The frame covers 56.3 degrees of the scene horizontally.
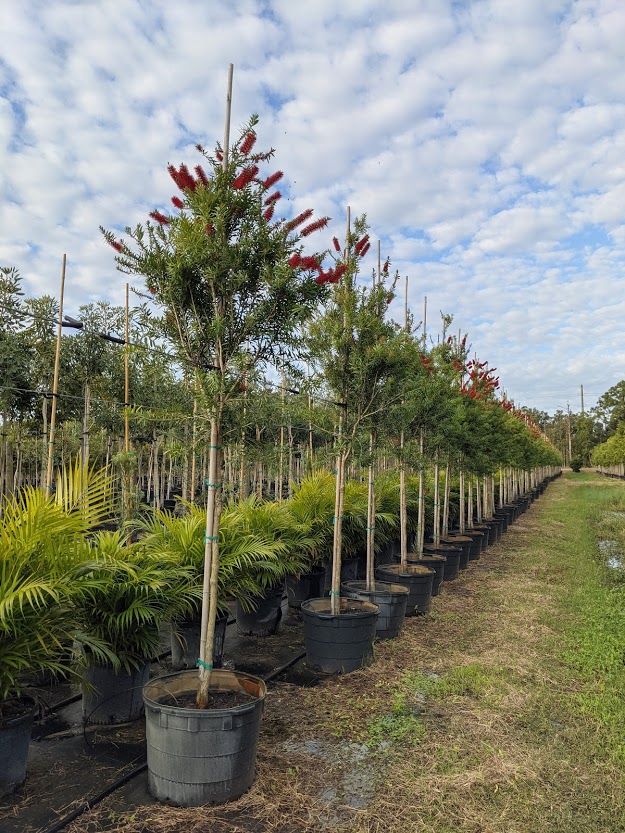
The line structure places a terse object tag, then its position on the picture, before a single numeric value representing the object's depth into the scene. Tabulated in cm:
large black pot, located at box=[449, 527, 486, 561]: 1303
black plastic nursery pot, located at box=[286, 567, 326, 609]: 812
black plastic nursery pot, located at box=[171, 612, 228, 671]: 541
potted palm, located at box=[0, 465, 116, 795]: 323
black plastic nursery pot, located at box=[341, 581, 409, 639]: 659
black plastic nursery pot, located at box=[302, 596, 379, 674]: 558
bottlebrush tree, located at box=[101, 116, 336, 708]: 372
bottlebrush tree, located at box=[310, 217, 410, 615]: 610
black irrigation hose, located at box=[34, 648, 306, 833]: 301
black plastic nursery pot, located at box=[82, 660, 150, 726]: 435
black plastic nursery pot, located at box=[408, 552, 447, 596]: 916
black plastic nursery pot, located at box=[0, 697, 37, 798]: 324
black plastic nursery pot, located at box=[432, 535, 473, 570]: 1184
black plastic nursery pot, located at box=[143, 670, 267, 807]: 327
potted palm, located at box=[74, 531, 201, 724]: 421
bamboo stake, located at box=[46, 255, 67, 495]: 695
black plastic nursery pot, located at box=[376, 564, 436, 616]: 776
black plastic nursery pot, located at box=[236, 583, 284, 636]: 685
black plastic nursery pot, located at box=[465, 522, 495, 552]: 1467
